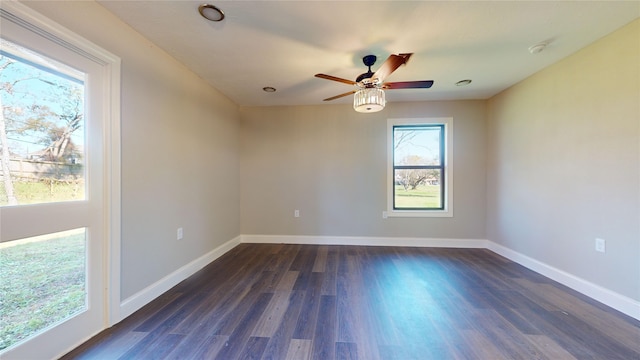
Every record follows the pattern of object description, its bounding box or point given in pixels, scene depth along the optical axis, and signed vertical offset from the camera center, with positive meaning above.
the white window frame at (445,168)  3.61 +0.19
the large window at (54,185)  1.20 -0.05
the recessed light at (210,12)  1.60 +1.22
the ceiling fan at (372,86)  2.08 +0.91
